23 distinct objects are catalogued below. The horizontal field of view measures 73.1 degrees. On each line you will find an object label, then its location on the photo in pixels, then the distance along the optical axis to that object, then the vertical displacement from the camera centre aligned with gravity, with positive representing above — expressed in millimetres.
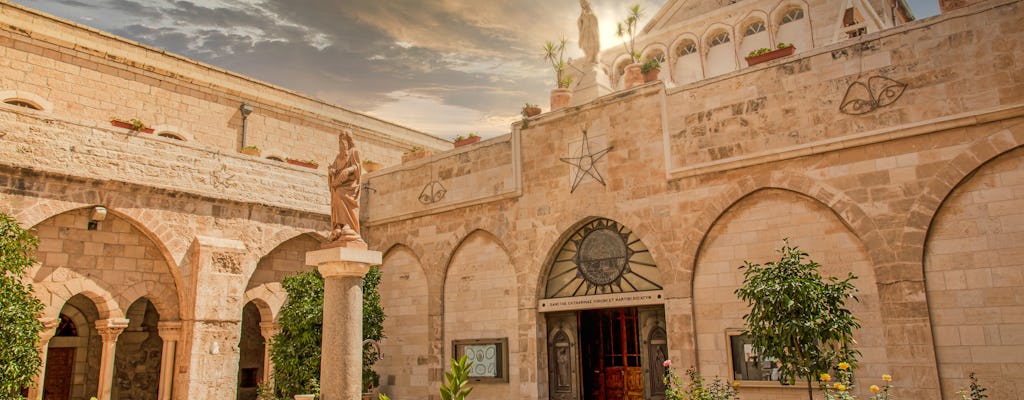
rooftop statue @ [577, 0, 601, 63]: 14625 +6522
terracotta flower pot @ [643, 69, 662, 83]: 12625 +4858
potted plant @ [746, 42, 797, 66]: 11172 +4628
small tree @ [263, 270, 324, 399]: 12969 +93
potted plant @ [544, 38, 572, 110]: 14492 +5982
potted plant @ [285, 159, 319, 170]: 16078 +4397
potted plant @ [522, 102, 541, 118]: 14117 +4773
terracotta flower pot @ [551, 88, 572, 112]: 14102 +5000
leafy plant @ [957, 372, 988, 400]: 8013 -615
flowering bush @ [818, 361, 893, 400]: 7093 -422
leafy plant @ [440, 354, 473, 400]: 4957 -227
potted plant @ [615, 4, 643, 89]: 12906 +6112
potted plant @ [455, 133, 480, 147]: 15508 +4623
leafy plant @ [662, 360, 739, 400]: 9464 -635
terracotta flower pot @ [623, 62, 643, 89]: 12875 +4947
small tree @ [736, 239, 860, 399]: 7797 +295
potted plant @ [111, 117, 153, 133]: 13125 +4385
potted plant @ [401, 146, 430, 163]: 16516 +4603
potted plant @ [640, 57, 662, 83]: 12594 +4938
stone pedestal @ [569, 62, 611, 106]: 14266 +5324
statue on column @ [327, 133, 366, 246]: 8359 +2005
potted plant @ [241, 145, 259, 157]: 15660 +4540
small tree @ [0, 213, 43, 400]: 9664 +545
